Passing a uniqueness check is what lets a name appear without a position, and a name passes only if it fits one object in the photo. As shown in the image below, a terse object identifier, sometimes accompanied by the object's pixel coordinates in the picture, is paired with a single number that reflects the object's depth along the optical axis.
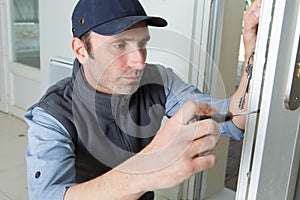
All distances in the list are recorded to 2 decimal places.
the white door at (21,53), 3.13
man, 0.66
